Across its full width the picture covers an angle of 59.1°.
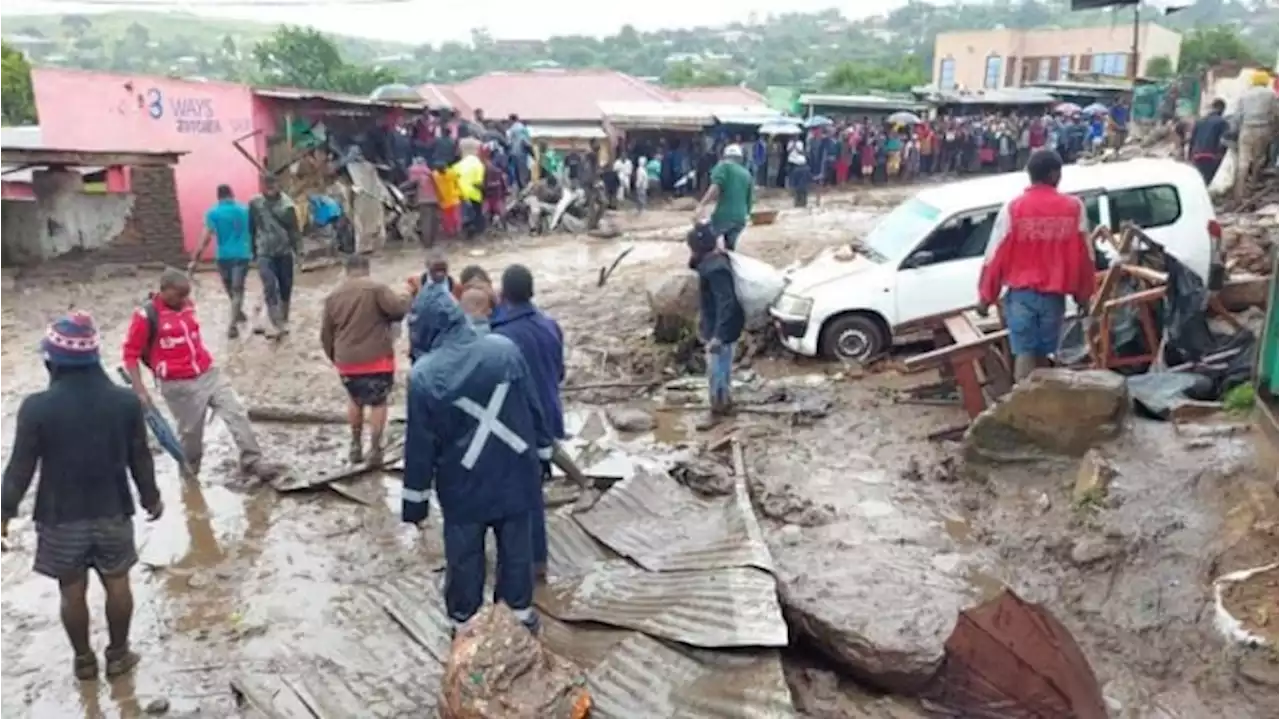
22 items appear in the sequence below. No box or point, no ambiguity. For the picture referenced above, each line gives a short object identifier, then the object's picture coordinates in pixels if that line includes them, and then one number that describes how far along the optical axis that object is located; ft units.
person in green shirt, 39.99
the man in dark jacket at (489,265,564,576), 19.81
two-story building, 208.44
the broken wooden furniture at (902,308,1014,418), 25.40
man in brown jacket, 24.57
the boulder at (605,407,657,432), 29.17
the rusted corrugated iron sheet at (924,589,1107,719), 14.28
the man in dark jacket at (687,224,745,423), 27.07
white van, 31.24
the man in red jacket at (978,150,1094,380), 23.50
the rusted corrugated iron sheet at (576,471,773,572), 18.66
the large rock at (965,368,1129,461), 22.85
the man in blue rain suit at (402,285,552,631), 15.57
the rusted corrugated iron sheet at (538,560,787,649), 15.68
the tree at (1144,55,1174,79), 161.31
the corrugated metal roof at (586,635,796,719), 14.14
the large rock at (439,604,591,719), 13.64
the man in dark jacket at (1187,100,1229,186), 51.08
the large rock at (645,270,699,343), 35.65
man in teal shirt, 37.19
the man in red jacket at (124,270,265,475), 22.86
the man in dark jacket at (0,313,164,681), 15.67
